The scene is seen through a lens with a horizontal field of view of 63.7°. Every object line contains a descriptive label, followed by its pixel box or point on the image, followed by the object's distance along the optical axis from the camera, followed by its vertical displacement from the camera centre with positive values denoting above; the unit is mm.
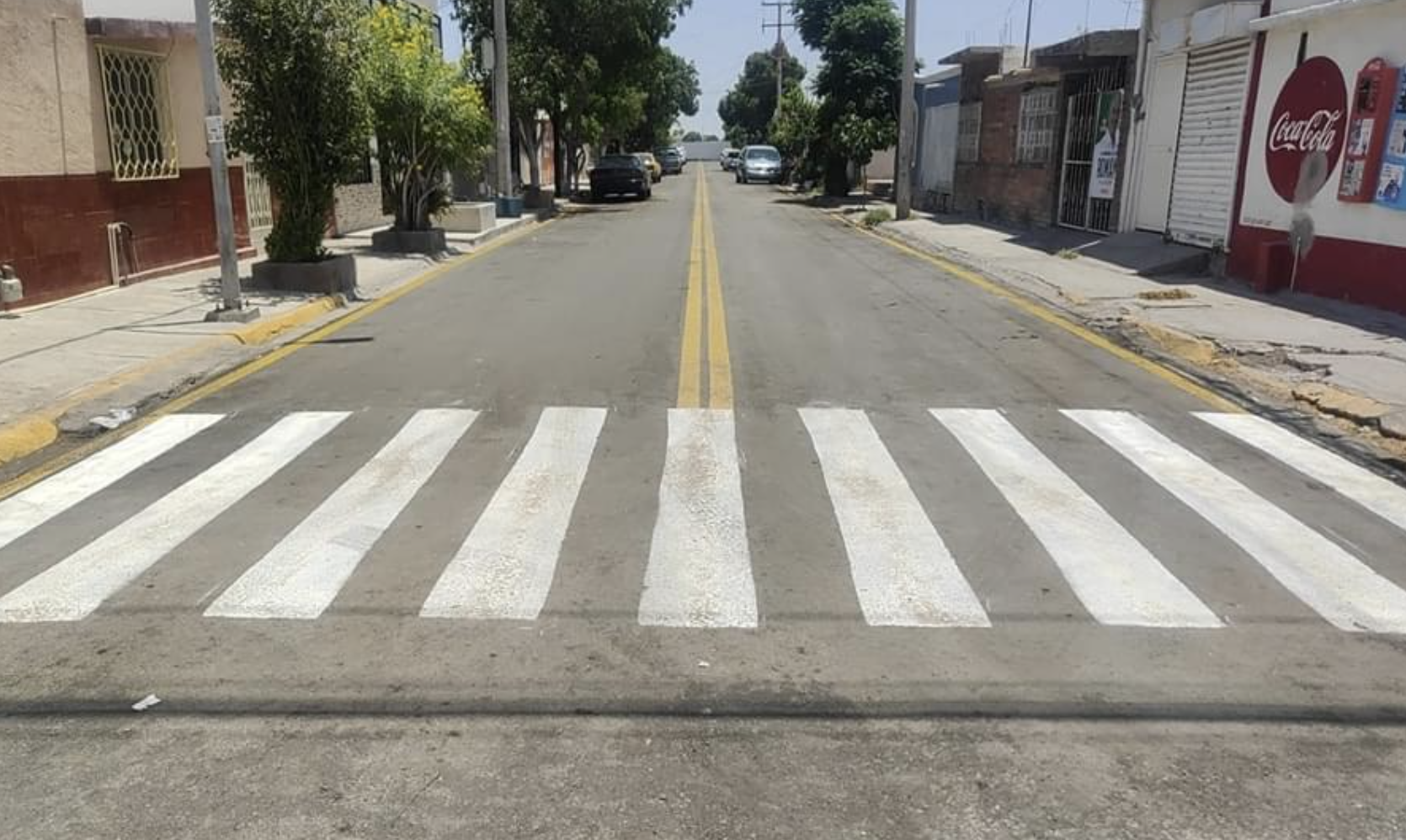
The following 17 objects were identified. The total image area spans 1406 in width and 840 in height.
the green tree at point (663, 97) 42438 +3015
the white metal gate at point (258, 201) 19578 -931
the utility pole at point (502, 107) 28156 +1098
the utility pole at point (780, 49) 82188 +8187
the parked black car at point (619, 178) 41156 -868
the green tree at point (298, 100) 13609 +578
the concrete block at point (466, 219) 25000 -1479
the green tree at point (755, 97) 103750 +5776
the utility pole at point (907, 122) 29078 +958
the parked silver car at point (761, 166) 60344 -524
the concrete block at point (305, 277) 14586 -1634
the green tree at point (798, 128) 42375 +1144
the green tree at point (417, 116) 18406 +553
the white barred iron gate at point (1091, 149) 21031 +243
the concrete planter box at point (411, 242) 20359 -1633
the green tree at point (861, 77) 37250 +2611
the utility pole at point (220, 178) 11547 -335
